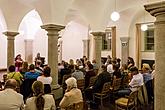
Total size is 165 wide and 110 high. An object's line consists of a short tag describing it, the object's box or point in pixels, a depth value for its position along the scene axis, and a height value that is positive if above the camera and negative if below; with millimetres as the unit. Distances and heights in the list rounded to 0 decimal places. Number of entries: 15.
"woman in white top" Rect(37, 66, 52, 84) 3978 -568
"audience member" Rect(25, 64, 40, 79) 4254 -525
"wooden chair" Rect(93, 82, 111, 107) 4659 -1122
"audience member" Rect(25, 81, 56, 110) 2490 -708
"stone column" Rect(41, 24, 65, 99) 5404 +158
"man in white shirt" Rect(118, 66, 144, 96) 4378 -700
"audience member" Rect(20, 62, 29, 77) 4883 -454
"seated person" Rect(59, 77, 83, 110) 3020 -763
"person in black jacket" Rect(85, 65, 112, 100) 4771 -790
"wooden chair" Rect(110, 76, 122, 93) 5225 -992
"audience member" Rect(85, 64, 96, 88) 5488 -680
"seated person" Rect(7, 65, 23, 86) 4263 -561
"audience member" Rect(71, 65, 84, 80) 5399 -698
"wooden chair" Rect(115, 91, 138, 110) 3683 -1160
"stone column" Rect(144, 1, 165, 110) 2035 +8
